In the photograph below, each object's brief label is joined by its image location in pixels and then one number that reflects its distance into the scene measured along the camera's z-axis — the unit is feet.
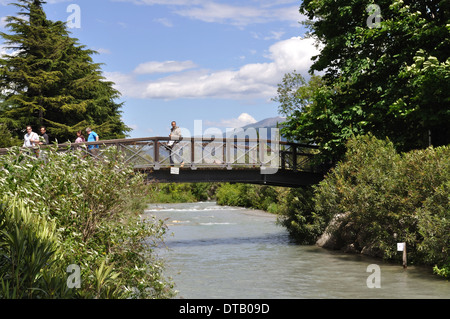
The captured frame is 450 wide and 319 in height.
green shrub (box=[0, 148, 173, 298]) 34.55
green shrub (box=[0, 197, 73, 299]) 26.66
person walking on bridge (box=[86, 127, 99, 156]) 77.03
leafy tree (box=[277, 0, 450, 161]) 72.18
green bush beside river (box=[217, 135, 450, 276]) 55.93
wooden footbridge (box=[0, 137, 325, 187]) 79.25
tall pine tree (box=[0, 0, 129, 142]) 136.10
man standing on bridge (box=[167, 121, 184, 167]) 80.02
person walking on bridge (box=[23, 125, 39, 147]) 74.71
